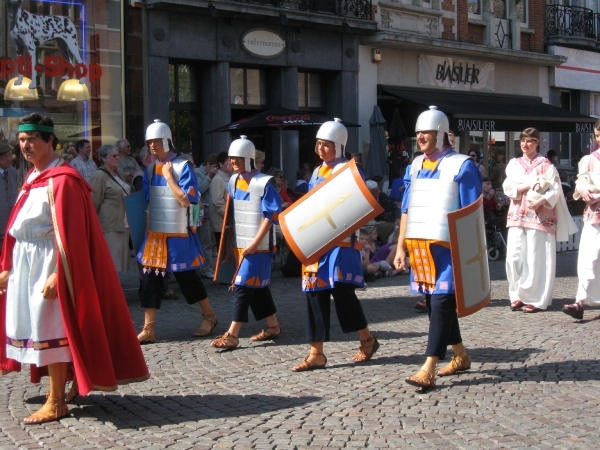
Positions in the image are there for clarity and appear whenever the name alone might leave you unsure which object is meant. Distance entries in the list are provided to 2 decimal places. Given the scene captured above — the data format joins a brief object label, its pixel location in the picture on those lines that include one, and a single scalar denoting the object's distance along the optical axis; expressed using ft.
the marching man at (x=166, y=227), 26.63
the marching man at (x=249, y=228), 25.26
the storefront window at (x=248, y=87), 62.59
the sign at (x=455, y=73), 76.69
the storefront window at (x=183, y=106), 58.59
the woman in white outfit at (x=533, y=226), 31.81
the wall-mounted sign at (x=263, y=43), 61.21
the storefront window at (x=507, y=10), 86.21
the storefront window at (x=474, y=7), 83.20
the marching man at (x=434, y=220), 20.58
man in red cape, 17.78
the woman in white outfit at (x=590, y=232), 30.55
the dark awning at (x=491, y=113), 70.18
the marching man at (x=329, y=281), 22.59
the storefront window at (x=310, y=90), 68.03
